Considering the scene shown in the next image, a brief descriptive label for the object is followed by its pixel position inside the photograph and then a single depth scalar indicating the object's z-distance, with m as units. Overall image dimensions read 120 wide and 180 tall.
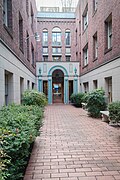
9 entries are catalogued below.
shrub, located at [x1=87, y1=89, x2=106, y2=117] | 7.05
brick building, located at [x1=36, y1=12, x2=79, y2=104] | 15.64
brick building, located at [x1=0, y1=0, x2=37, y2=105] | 4.28
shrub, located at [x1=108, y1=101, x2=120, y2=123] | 4.30
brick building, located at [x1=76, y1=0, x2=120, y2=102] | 5.96
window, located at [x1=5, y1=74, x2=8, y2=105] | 5.29
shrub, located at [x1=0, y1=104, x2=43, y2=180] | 1.72
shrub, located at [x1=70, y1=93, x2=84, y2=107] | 11.06
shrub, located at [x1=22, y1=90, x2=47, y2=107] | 6.44
